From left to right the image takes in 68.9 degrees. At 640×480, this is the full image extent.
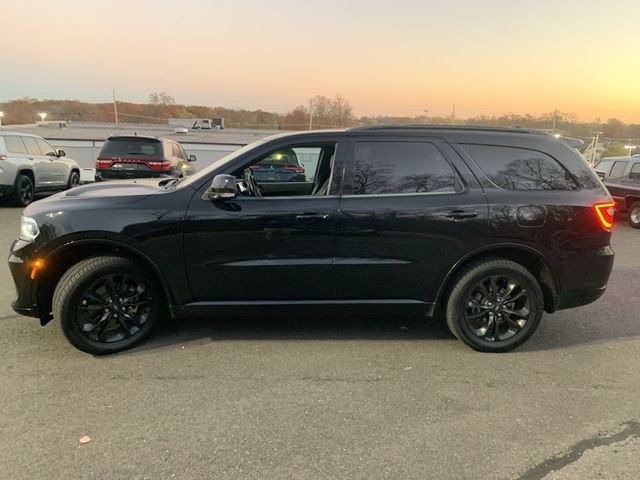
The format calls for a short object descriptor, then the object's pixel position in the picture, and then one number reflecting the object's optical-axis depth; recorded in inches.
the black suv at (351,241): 142.9
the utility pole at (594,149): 993.4
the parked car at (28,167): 428.2
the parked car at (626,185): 442.9
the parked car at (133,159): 435.5
